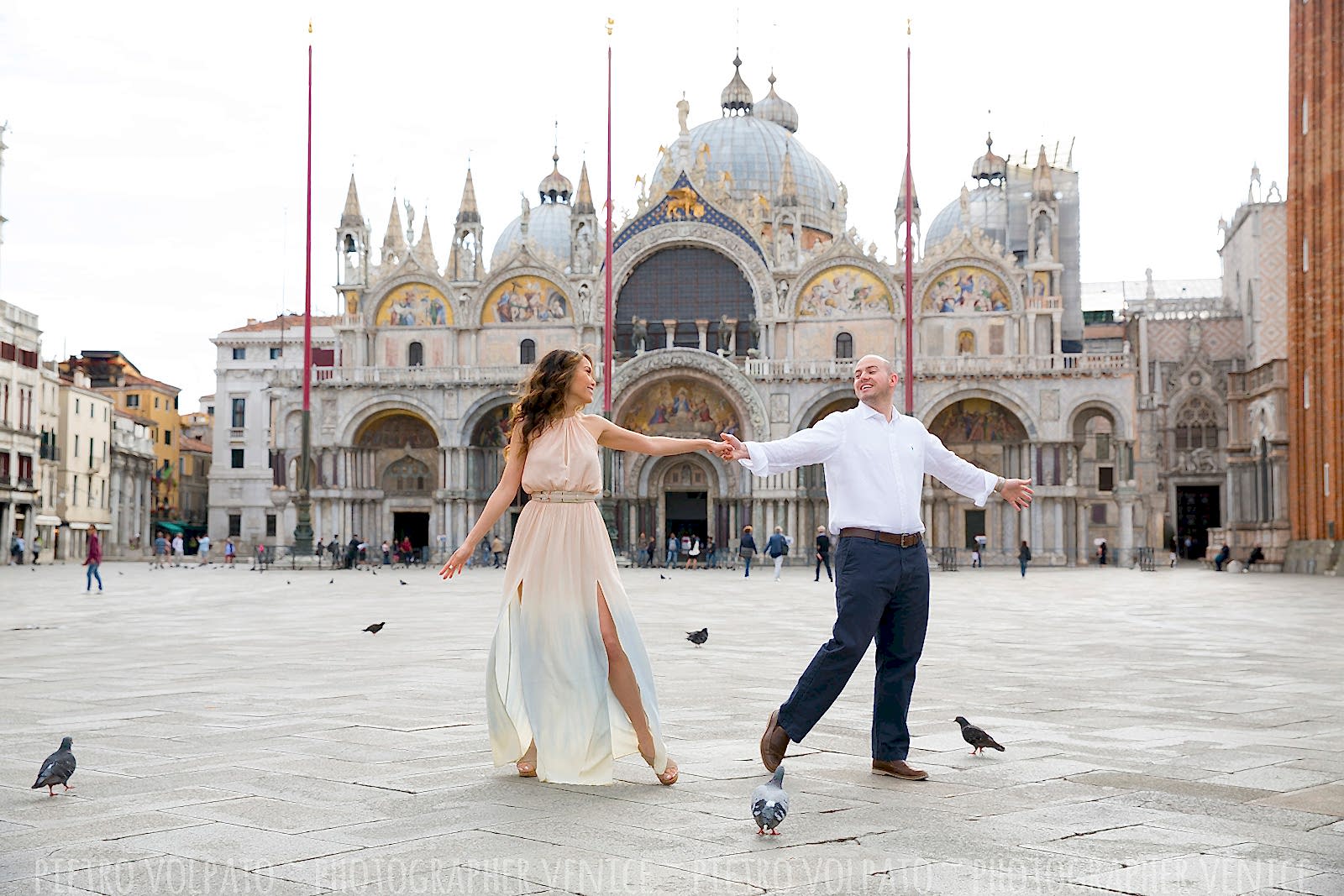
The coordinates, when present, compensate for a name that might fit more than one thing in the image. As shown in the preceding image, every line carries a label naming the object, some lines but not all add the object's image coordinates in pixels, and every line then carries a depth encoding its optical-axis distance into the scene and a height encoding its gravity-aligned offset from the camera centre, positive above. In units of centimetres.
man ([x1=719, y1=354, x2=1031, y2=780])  620 -14
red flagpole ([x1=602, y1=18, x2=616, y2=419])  3894 +450
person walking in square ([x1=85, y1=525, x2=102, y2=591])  2598 -70
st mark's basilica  4750 +554
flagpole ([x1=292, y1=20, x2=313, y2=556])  3894 +194
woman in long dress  612 -45
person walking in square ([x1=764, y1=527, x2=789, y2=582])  3114 -57
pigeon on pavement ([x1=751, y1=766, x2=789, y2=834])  480 -97
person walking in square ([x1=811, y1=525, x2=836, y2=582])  3008 -57
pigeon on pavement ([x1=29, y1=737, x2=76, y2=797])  554 -99
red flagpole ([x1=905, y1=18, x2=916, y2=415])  3650 +554
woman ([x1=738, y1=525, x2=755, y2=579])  3547 -67
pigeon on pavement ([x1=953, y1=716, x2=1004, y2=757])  674 -104
